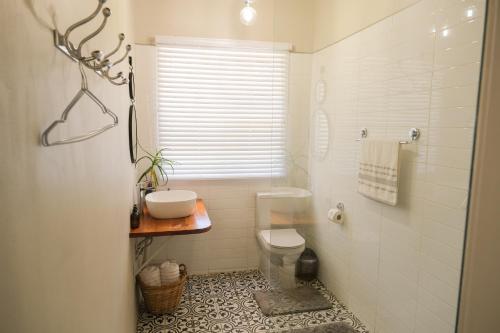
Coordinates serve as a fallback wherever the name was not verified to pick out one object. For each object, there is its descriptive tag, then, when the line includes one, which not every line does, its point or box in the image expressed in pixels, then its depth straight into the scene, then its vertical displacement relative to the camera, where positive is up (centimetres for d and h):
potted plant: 287 -35
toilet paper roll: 262 -67
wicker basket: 242 -131
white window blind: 299 +27
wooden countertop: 215 -68
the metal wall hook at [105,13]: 78 +30
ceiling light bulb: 283 +111
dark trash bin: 302 -127
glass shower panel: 161 -13
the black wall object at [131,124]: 229 +6
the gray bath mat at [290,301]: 260 -146
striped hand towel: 197 -23
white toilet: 284 -102
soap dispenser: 219 -62
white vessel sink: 236 -58
